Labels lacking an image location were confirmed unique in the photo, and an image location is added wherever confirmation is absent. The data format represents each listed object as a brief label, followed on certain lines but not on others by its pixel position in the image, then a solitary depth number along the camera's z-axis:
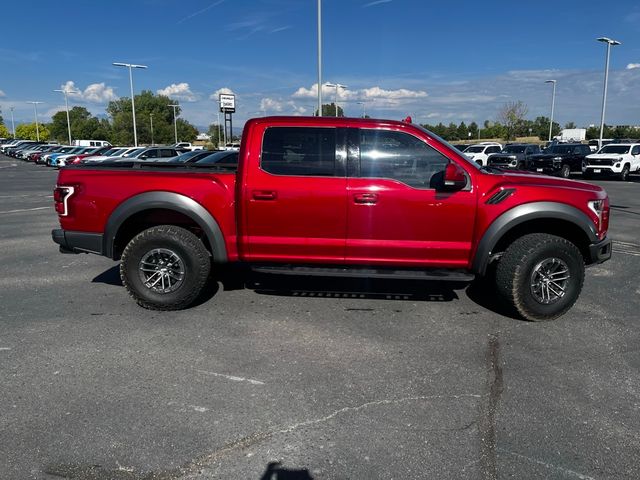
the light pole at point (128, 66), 43.44
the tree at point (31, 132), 122.44
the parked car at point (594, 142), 39.76
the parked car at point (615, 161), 23.42
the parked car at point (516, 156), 25.30
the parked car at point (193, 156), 17.41
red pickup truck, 4.77
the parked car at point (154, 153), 24.33
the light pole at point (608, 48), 33.31
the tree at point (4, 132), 138.75
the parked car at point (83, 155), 32.25
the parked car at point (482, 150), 29.02
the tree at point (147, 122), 96.50
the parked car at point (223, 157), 14.99
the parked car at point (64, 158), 34.31
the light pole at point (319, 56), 19.66
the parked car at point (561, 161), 25.05
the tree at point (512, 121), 72.19
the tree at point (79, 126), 108.44
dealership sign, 70.25
